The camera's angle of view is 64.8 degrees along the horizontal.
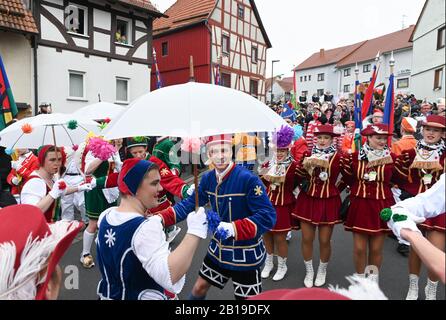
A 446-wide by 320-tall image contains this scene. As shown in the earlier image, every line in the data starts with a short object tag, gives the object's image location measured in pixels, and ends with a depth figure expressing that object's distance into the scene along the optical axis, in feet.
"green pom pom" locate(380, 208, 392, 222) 5.65
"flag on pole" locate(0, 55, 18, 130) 14.83
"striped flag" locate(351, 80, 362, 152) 18.00
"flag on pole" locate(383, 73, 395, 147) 14.57
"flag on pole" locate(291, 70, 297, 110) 40.68
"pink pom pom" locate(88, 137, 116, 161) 13.25
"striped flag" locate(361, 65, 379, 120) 16.51
